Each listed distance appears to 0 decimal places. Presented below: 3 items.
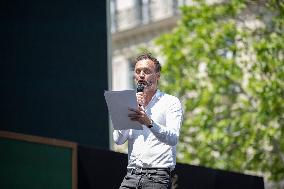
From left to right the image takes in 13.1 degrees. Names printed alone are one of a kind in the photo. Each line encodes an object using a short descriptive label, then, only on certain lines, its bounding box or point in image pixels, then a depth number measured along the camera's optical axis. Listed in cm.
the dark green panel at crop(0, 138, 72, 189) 1095
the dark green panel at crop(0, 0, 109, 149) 1345
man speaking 885
